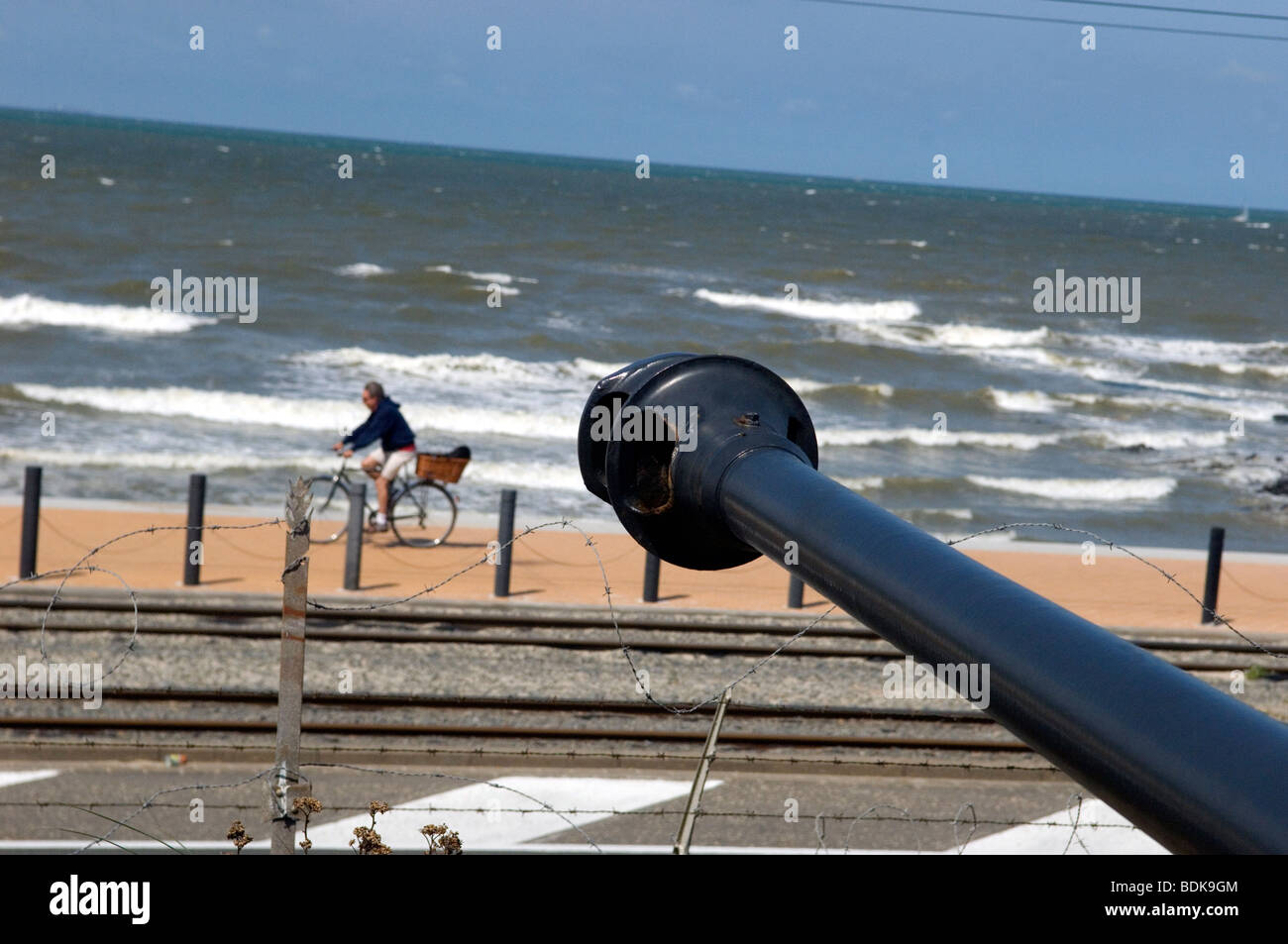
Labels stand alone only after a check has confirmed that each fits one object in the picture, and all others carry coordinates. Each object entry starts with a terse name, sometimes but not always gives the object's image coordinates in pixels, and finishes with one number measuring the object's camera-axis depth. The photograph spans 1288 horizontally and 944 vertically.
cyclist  15.37
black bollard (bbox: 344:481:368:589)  13.40
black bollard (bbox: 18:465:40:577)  12.85
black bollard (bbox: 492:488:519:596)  13.62
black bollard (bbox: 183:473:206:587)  13.23
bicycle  15.59
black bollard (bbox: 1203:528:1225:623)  14.80
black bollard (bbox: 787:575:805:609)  13.99
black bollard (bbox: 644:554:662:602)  13.84
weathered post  3.52
